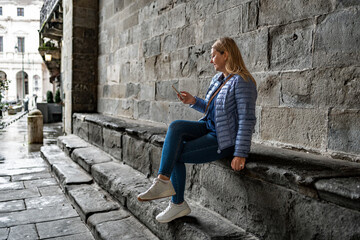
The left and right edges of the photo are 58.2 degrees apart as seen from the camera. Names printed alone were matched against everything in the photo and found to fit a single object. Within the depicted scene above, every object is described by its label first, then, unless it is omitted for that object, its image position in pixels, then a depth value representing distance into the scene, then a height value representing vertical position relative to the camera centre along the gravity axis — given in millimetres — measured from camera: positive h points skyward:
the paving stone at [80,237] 2825 -1291
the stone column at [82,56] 6922 +746
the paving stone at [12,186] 4172 -1287
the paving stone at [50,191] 4039 -1297
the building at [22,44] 45531 +6328
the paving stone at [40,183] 4340 -1292
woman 2080 -244
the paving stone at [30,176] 4594 -1288
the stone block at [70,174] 4193 -1159
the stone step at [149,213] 2203 -974
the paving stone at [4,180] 4469 -1286
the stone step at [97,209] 2729 -1185
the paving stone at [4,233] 2774 -1279
